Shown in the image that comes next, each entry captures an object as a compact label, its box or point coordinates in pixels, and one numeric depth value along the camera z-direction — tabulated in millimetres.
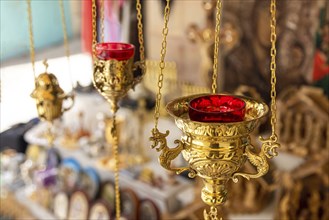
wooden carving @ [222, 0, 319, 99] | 3180
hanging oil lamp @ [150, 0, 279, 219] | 942
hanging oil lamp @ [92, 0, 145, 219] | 1392
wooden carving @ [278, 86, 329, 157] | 2994
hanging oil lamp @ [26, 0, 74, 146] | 1626
